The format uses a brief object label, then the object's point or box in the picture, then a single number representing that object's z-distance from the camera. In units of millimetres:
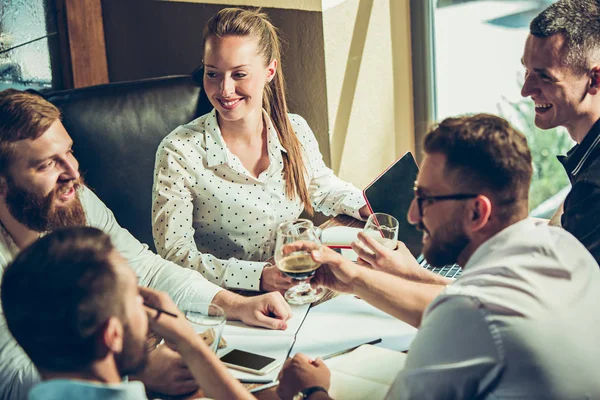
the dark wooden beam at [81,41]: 3029
